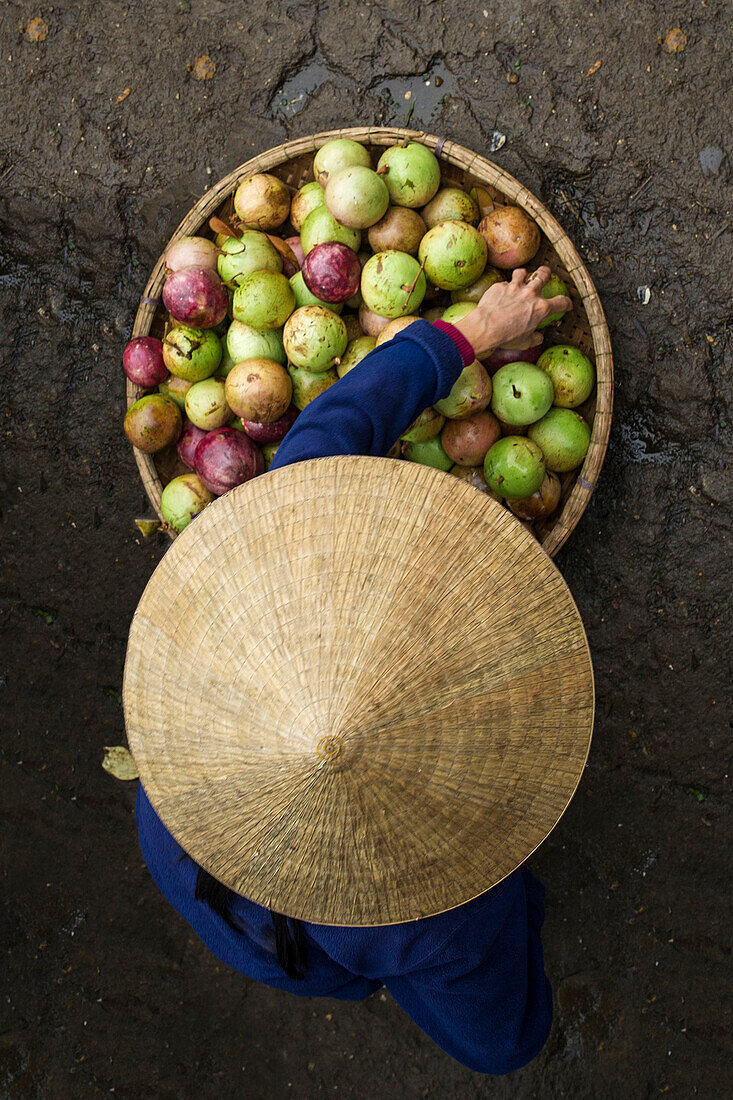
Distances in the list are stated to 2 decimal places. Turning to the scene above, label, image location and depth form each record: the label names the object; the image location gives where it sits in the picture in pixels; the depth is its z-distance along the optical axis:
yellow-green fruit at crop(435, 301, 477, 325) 1.92
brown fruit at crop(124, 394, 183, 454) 2.14
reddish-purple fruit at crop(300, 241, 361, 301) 1.91
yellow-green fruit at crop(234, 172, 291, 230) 2.09
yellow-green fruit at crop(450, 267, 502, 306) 2.03
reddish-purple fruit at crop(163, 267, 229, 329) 1.99
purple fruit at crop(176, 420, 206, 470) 2.18
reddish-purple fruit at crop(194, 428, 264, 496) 2.03
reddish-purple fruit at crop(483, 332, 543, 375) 1.99
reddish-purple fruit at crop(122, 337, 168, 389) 2.14
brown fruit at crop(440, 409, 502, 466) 1.98
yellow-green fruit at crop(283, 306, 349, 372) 1.92
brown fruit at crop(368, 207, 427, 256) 2.00
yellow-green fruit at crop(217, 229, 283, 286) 2.04
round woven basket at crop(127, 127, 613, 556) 2.01
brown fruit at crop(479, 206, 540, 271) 1.98
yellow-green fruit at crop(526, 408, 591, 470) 2.02
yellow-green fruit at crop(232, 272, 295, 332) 1.96
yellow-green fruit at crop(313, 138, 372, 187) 2.01
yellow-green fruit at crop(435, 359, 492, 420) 1.87
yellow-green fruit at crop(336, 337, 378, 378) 2.00
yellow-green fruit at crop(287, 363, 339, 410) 2.04
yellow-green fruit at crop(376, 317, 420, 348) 1.89
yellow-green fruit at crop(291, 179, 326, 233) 2.08
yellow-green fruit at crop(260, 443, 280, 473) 2.16
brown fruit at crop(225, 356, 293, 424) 1.95
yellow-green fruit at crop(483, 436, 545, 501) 1.93
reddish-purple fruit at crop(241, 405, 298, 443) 2.06
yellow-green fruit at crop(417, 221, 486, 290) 1.92
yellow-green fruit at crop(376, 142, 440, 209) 1.98
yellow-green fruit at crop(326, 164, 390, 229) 1.89
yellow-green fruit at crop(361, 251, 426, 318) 1.92
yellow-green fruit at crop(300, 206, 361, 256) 1.99
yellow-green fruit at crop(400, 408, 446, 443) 1.96
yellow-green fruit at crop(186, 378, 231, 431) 2.09
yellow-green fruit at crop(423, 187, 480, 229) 2.03
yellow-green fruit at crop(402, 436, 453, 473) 2.08
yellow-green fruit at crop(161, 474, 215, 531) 2.12
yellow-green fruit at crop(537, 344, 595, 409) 2.02
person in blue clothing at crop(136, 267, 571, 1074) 1.47
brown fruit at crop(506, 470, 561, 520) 2.05
